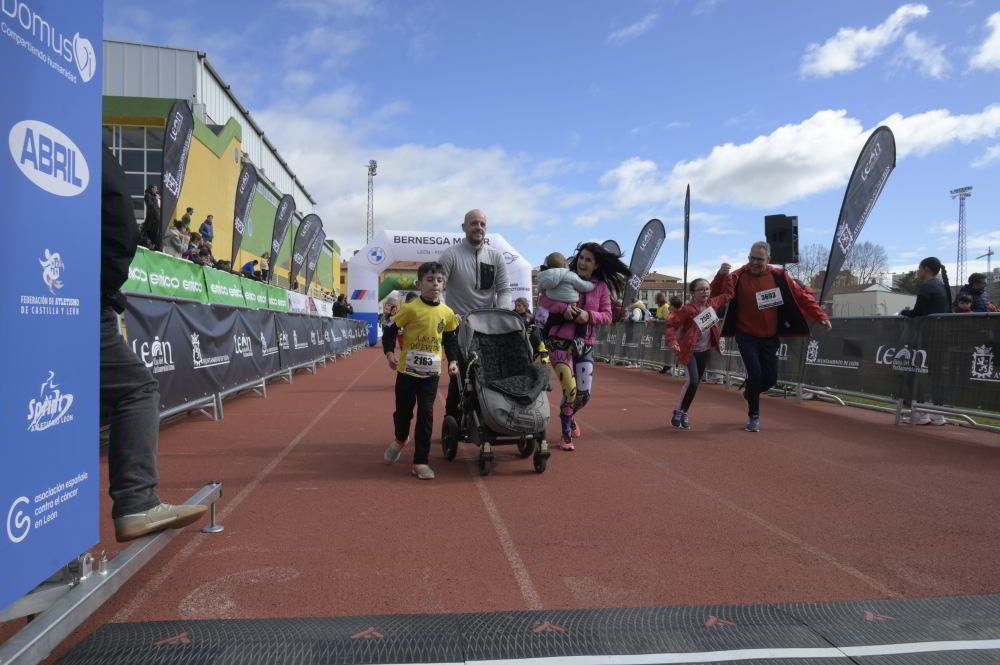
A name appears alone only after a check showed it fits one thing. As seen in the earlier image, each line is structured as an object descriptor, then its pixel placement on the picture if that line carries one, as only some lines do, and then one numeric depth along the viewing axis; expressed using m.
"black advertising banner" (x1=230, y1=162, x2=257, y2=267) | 17.92
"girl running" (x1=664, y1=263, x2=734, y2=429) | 7.72
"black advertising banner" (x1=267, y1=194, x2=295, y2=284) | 20.92
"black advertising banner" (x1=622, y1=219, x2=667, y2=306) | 20.92
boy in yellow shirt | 5.21
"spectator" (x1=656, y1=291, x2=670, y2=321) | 18.42
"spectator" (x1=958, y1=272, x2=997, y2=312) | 9.78
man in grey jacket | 5.96
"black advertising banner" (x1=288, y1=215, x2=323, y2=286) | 24.12
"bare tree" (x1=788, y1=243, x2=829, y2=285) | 65.70
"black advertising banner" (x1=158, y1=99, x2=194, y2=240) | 11.55
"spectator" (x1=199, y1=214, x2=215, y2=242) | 15.91
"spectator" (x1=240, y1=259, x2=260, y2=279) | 18.53
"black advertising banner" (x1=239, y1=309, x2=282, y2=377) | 10.42
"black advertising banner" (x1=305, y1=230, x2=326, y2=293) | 26.20
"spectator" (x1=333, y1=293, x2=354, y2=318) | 26.89
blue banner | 1.91
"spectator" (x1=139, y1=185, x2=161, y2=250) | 10.82
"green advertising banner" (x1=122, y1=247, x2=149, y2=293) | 7.90
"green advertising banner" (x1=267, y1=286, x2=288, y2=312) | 16.05
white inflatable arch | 26.22
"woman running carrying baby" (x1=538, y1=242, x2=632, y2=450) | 6.15
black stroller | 5.23
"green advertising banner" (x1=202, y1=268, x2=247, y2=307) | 11.38
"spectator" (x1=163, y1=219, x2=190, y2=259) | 11.91
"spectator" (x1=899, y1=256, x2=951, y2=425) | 8.29
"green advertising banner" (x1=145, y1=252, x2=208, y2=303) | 8.74
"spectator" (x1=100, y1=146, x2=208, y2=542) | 2.63
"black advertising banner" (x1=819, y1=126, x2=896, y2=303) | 11.20
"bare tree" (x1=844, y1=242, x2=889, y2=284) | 69.19
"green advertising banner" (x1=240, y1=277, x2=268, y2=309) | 13.68
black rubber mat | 2.40
